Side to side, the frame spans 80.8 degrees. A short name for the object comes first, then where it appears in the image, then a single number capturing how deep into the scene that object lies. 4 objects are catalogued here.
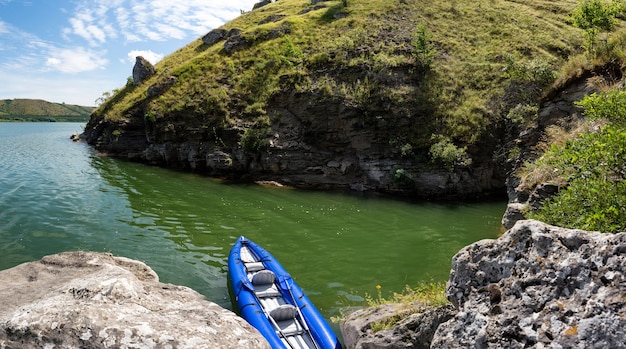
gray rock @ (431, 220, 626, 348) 3.51
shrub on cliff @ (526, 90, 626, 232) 5.49
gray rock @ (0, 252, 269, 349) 5.30
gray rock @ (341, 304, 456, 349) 6.42
